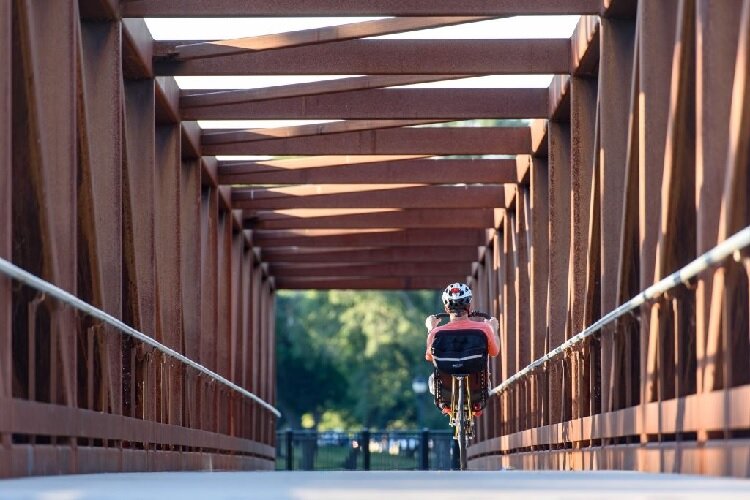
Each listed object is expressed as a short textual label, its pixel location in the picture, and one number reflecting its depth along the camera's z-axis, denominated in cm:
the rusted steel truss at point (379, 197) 1719
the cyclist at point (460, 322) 2830
